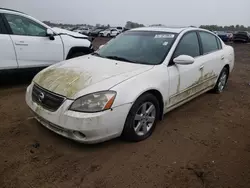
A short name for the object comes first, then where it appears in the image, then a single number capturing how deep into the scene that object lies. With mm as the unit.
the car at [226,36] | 22239
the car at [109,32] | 28190
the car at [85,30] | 30979
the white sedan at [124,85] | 2145
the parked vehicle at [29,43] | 3883
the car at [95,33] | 30089
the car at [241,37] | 22192
